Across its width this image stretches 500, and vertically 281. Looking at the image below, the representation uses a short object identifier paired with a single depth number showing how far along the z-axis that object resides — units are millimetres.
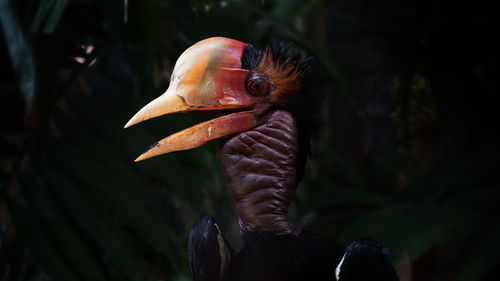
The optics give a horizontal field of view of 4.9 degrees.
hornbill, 6911
